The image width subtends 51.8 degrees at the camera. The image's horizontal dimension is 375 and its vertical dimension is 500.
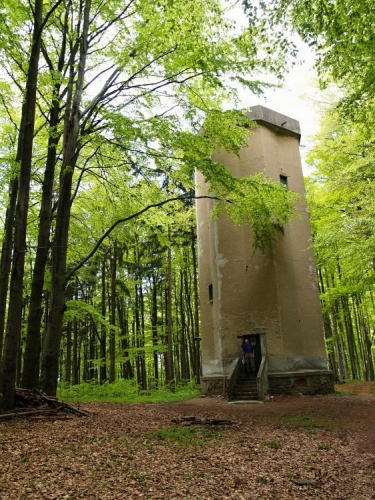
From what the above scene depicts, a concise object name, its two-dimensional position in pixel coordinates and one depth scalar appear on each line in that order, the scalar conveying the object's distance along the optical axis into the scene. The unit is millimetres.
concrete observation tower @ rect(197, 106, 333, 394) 14914
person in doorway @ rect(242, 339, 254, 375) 14664
